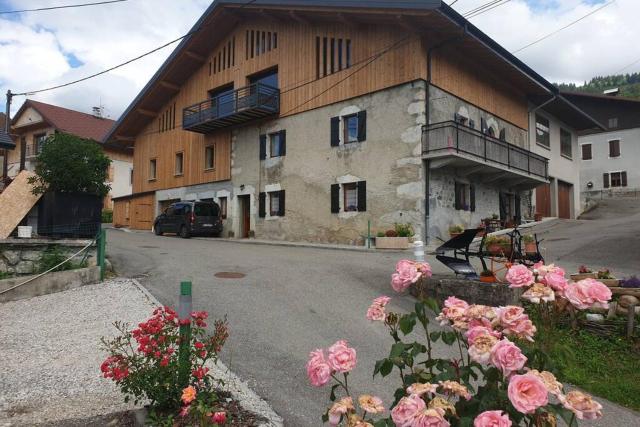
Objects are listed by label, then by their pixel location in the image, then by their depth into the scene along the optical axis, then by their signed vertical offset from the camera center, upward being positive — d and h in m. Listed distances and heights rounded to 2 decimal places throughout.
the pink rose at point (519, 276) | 2.22 -0.24
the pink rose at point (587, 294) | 1.96 -0.30
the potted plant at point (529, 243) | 10.06 -0.37
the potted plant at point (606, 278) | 6.81 -0.80
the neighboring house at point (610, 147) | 39.78 +7.07
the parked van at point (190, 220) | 22.17 +0.31
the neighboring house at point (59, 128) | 38.88 +8.40
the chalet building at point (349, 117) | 16.80 +4.85
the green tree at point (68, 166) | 9.73 +1.29
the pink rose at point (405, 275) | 2.41 -0.26
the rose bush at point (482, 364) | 1.72 -0.60
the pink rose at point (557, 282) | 2.12 -0.26
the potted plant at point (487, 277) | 7.09 -0.79
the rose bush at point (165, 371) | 3.17 -1.02
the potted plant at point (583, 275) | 7.08 -0.76
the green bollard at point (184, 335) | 3.32 -0.84
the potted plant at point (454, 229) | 17.23 -0.10
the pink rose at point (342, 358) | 2.11 -0.61
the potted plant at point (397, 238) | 15.66 -0.40
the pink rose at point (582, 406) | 1.71 -0.67
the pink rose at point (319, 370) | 2.09 -0.66
